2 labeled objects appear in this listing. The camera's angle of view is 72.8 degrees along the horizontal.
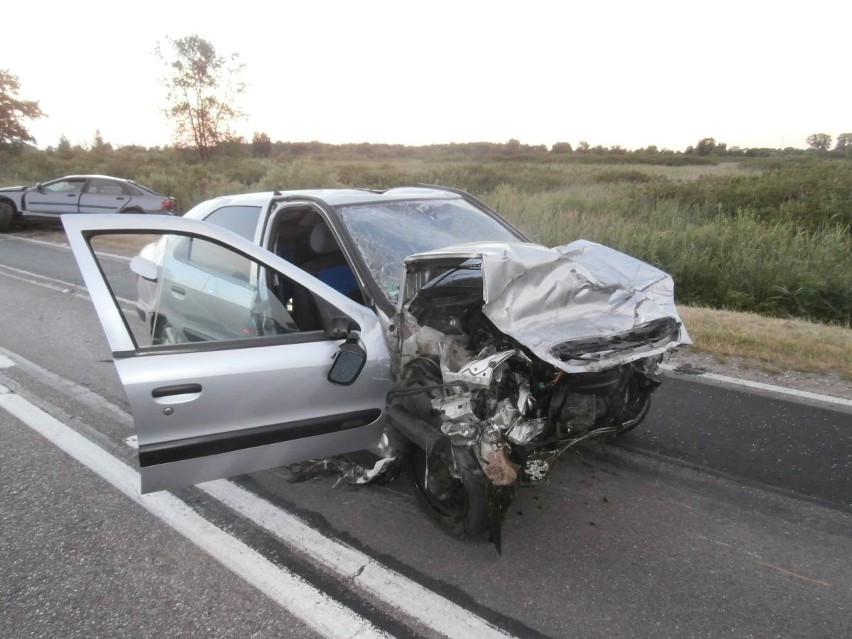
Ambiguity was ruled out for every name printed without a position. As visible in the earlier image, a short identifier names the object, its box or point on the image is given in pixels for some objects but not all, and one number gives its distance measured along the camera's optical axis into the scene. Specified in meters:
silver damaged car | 2.61
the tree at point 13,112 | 23.42
